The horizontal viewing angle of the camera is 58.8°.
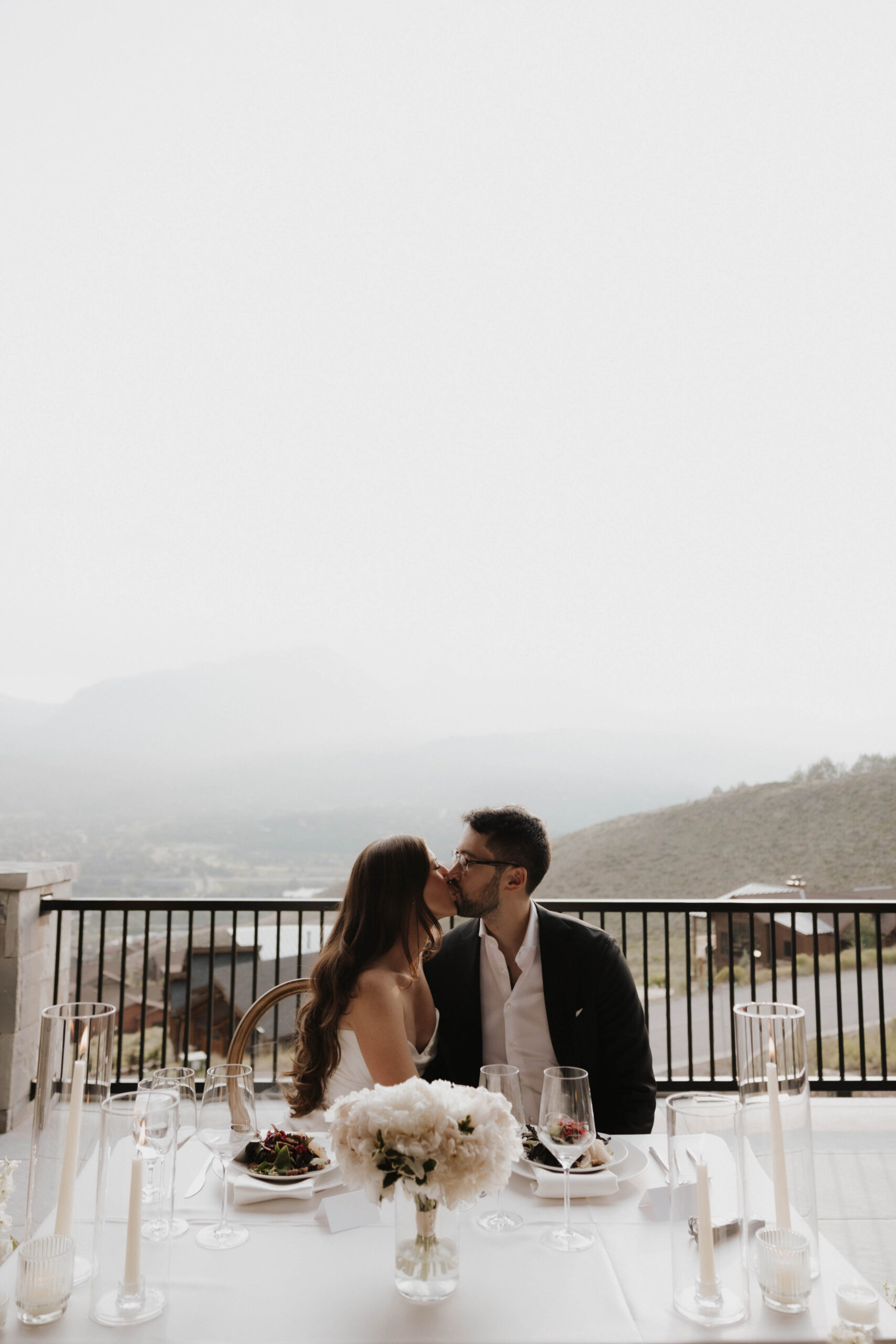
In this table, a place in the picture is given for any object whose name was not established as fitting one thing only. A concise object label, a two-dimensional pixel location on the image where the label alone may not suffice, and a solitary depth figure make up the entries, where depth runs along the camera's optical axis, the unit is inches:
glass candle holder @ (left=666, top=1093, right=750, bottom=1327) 39.7
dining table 38.2
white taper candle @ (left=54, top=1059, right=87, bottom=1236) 40.6
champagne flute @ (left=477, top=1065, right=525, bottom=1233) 48.3
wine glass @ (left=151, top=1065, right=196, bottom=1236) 49.3
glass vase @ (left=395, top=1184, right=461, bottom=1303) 41.0
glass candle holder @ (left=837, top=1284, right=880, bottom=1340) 37.5
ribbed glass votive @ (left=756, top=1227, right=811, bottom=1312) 40.2
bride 71.0
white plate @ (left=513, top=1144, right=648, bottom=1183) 55.4
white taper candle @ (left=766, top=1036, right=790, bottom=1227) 40.4
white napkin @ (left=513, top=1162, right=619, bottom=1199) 53.1
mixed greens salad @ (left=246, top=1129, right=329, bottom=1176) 54.5
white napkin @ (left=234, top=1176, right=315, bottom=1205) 51.7
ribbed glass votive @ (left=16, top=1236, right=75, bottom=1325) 38.4
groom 87.7
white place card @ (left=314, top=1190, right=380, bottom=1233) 48.9
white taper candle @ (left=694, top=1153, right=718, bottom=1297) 40.4
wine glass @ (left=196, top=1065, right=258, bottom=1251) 47.1
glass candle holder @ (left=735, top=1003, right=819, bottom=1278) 40.5
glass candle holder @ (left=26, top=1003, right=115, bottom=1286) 40.8
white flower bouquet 39.3
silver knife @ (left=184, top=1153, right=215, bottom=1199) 53.6
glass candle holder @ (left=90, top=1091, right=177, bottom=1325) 39.5
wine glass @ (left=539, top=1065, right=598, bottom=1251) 47.9
